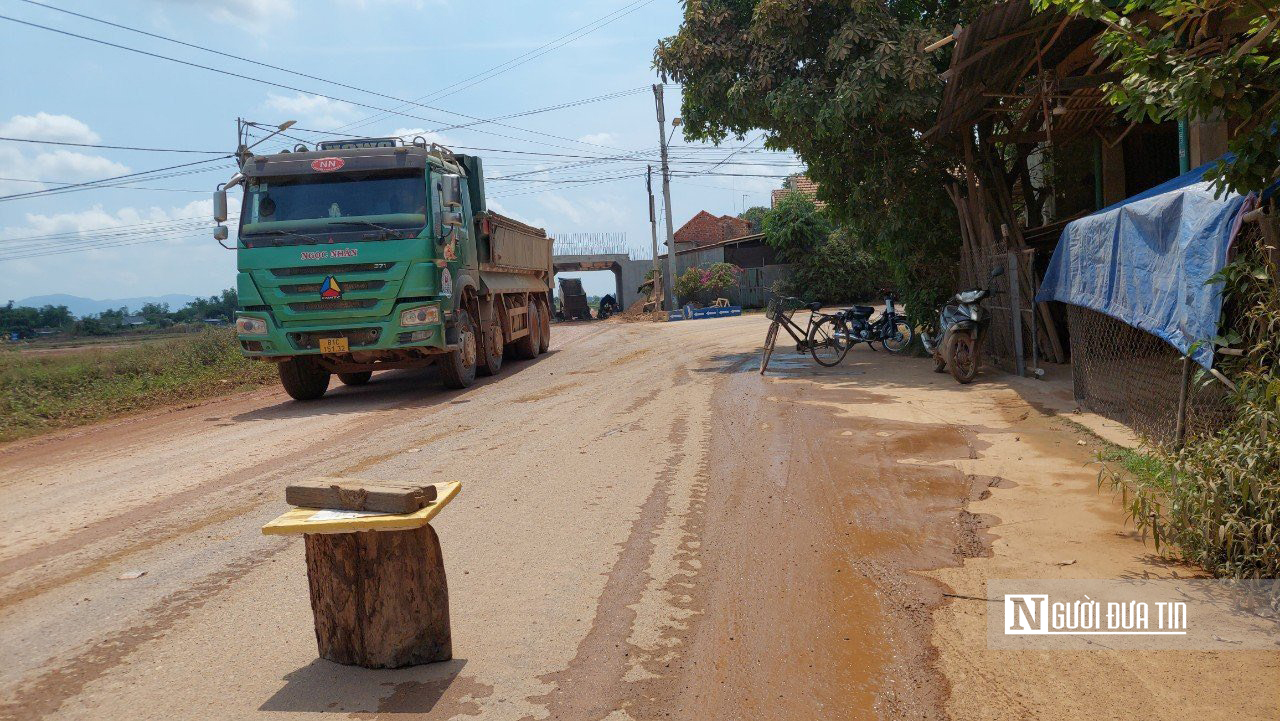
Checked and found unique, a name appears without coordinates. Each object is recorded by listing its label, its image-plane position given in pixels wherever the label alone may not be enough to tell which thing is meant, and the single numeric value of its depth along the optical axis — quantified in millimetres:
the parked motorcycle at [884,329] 14827
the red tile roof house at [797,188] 38734
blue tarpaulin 5234
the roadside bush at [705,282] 36125
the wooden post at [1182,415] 5641
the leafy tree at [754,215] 53162
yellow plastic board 3244
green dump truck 10609
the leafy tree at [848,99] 12203
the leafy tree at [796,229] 34912
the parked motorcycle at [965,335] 10750
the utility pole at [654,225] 35406
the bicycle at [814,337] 13000
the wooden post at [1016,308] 10633
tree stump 3459
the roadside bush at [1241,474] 3910
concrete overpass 44750
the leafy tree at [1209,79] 4320
